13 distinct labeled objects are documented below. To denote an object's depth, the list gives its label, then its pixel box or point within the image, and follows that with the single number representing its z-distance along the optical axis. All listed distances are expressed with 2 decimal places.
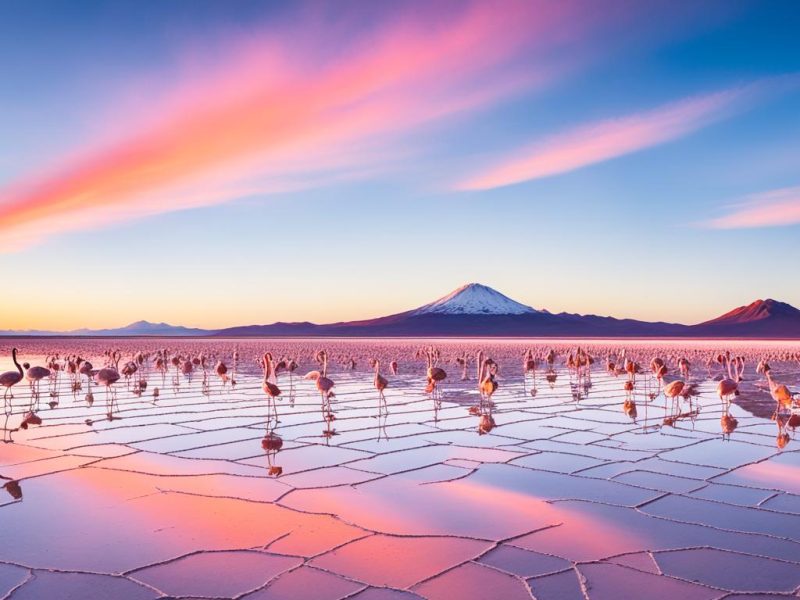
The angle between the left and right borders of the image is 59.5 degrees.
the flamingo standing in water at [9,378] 11.86
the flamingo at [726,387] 10.73
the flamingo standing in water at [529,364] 18.59
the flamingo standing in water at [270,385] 10.27
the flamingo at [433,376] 13.17
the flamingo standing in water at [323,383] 11.51
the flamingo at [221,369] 16.17
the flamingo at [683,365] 17.03
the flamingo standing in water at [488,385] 11.64
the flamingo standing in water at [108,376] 12.79
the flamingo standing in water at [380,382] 11.56
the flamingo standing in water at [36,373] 13.66
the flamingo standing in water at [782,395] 10.42
